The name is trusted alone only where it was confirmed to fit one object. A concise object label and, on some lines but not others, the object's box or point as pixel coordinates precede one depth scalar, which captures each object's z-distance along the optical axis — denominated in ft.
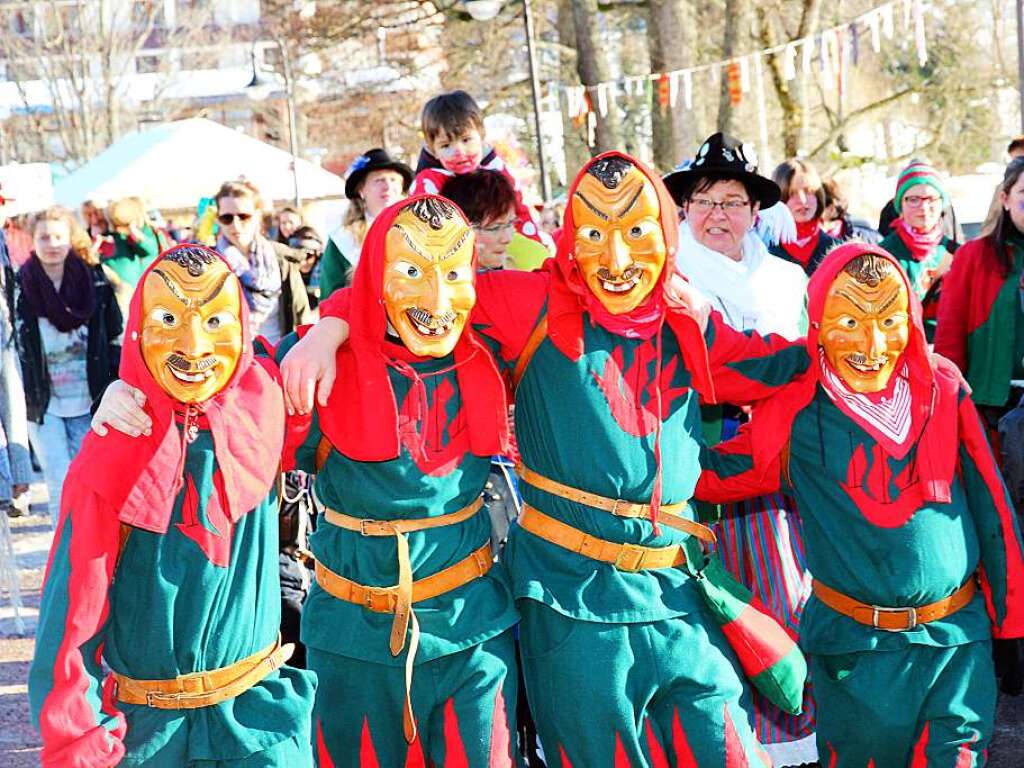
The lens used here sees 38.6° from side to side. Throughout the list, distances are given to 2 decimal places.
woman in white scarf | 13.99
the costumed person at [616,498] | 11.06
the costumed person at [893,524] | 11.90
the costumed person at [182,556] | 9.80
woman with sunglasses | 21.88
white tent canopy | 54.54
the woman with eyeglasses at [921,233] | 21.63
